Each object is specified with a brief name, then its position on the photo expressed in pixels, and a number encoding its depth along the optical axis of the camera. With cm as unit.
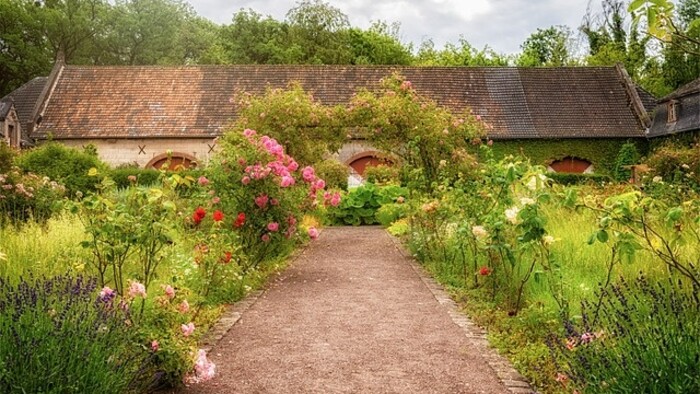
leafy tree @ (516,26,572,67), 5128
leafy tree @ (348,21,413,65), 4894
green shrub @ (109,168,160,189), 2338
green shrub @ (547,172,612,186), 2525
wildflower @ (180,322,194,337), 481
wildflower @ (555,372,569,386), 445
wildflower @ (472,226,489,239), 704
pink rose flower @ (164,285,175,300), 496
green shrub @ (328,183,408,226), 1964
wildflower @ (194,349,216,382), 468
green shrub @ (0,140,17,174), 1512
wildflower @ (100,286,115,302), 441
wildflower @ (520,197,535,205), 594
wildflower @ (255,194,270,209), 971
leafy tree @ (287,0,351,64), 4650
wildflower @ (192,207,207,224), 766
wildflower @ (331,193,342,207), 1166
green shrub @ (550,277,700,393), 357
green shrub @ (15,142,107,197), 1786
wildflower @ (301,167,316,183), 1047
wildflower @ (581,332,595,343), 436
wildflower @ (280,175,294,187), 952
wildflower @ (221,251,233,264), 782
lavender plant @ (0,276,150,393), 355
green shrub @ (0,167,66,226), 1198
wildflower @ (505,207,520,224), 632
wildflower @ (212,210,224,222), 822
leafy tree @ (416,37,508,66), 5143
